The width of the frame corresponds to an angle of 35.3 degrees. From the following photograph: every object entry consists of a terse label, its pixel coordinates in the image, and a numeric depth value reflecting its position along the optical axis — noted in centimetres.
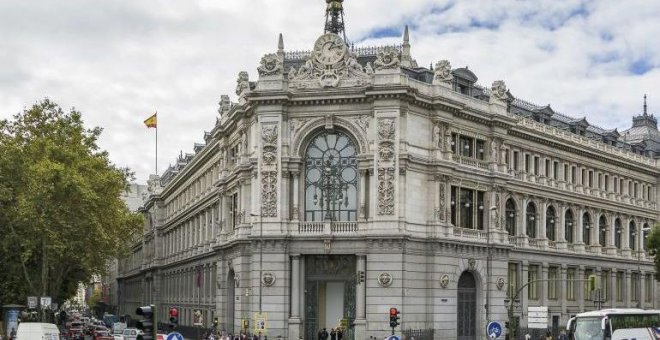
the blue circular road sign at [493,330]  4695
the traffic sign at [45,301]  7034
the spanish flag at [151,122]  10900
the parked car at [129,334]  7028
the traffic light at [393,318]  5953
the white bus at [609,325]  5412
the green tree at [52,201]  7288
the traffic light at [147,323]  2758
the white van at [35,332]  5328
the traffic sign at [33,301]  7238
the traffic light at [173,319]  2965
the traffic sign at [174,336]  2945
